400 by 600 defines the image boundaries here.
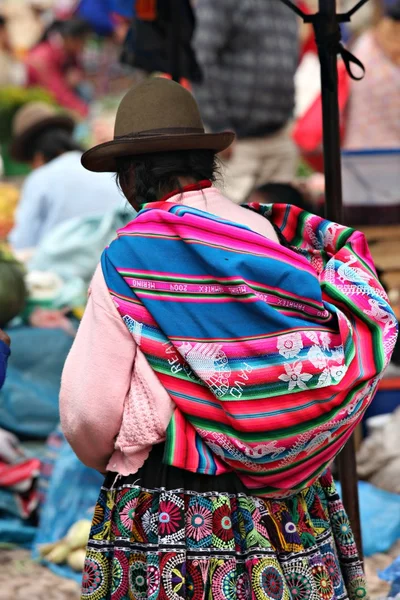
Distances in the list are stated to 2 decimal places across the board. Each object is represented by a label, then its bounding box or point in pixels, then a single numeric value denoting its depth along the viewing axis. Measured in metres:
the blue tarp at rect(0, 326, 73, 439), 9.66
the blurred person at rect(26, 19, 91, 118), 26.58
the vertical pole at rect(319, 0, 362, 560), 6.07
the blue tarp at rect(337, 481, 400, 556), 8.36
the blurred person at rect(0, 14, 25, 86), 26.30
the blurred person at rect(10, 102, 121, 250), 12.69
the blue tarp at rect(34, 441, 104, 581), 8.60
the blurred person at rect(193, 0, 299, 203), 12.52
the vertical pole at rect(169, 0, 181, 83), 8.33
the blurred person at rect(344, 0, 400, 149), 12.52
